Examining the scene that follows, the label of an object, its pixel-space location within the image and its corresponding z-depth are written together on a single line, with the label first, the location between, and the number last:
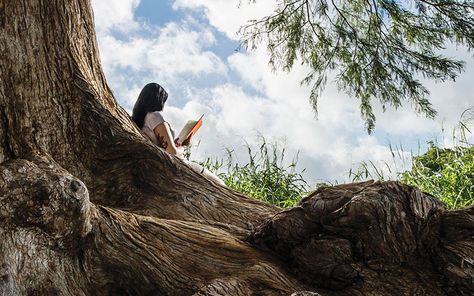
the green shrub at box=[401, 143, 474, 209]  6.09
